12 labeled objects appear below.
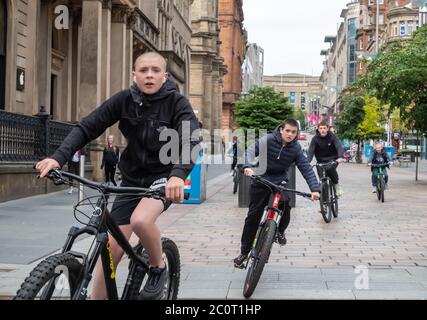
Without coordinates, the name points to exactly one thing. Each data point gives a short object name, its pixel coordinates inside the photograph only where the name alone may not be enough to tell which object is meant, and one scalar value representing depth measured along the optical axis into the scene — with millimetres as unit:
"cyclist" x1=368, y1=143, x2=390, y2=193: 17625
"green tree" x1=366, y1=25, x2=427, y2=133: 23766
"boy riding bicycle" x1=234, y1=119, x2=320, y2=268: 7148
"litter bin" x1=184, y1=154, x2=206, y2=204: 16422
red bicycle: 6188
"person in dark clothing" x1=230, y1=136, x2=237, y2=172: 23312
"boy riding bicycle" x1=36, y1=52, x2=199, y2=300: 4484
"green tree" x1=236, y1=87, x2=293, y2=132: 26016
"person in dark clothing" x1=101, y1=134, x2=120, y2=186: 19328
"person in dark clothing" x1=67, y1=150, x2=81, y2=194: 18453
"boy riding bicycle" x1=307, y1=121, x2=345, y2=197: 12797
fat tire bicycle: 3471
